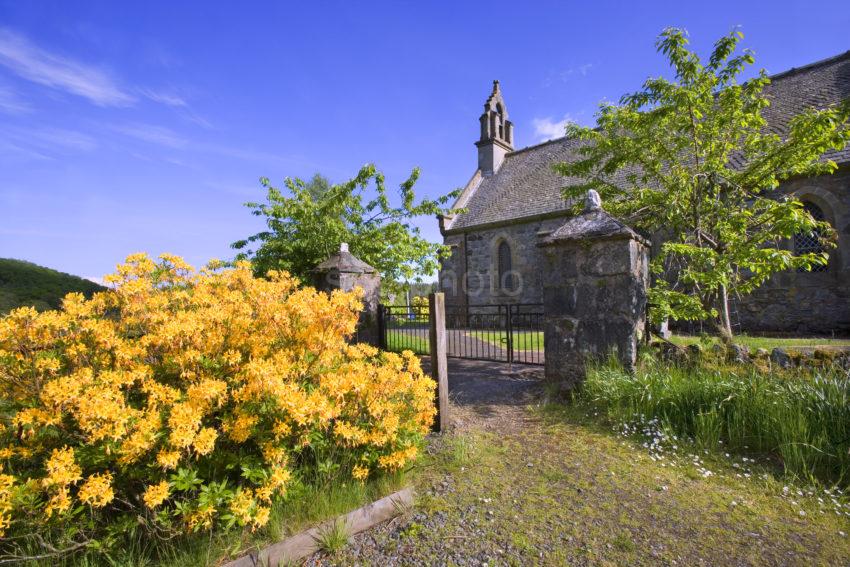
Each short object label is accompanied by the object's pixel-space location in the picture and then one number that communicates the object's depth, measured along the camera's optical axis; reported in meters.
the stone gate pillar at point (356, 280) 6.62
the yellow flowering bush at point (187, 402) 1.95
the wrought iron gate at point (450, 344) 7.52
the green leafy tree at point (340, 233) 8.09
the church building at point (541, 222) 11.33
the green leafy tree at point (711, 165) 4.95
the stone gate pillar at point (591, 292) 4.93
